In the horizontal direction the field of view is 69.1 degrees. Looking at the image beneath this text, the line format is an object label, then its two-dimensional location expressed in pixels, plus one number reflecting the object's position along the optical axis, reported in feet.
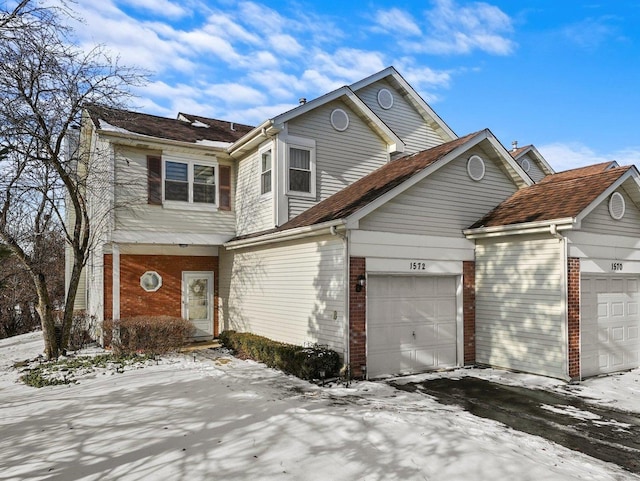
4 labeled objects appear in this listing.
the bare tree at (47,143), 31.14
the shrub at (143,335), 41.22
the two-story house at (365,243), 33.30
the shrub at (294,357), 31.35
